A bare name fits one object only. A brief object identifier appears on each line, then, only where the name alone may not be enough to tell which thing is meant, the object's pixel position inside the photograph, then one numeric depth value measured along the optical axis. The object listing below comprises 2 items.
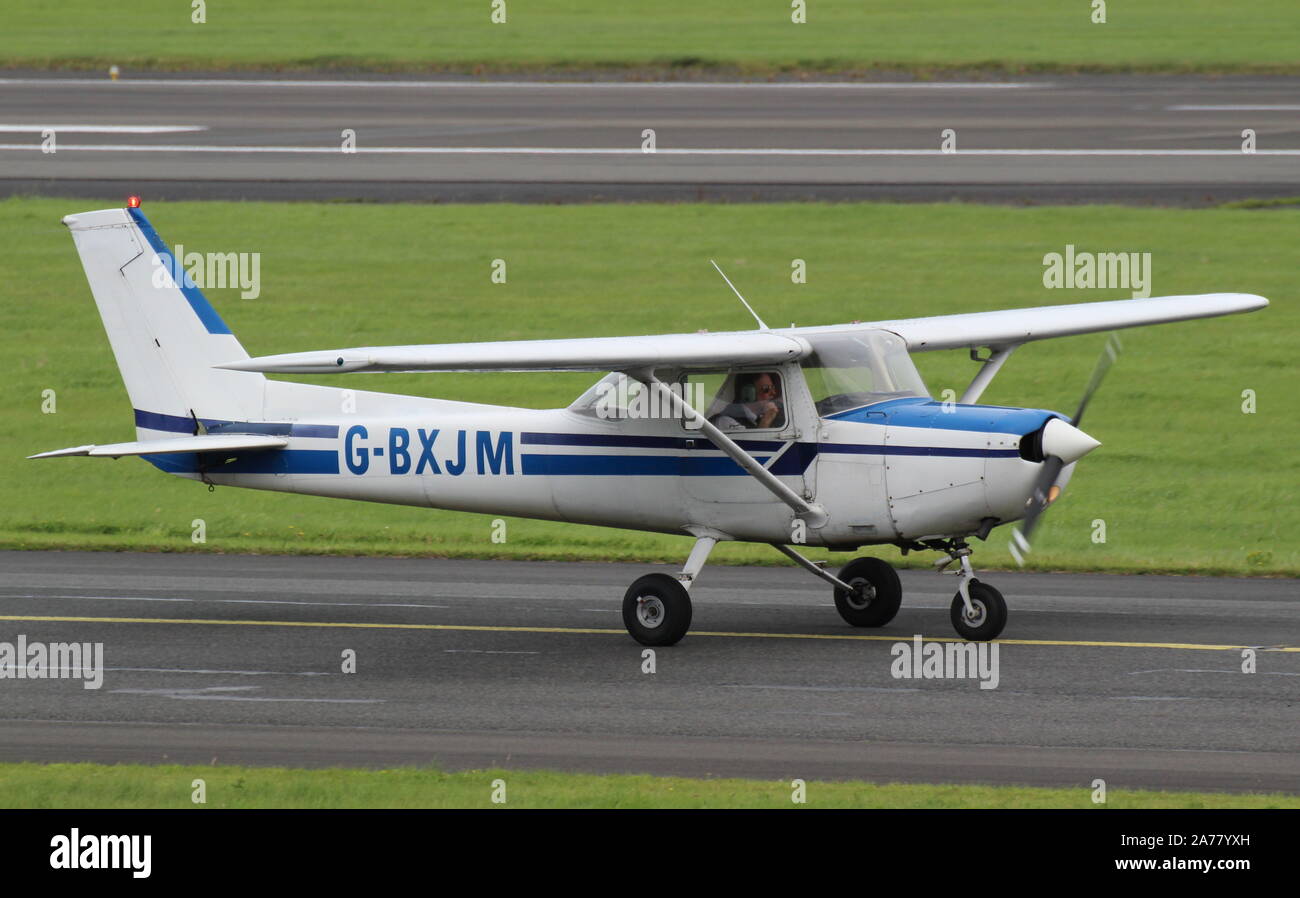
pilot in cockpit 14.81
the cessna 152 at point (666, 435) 14.09
